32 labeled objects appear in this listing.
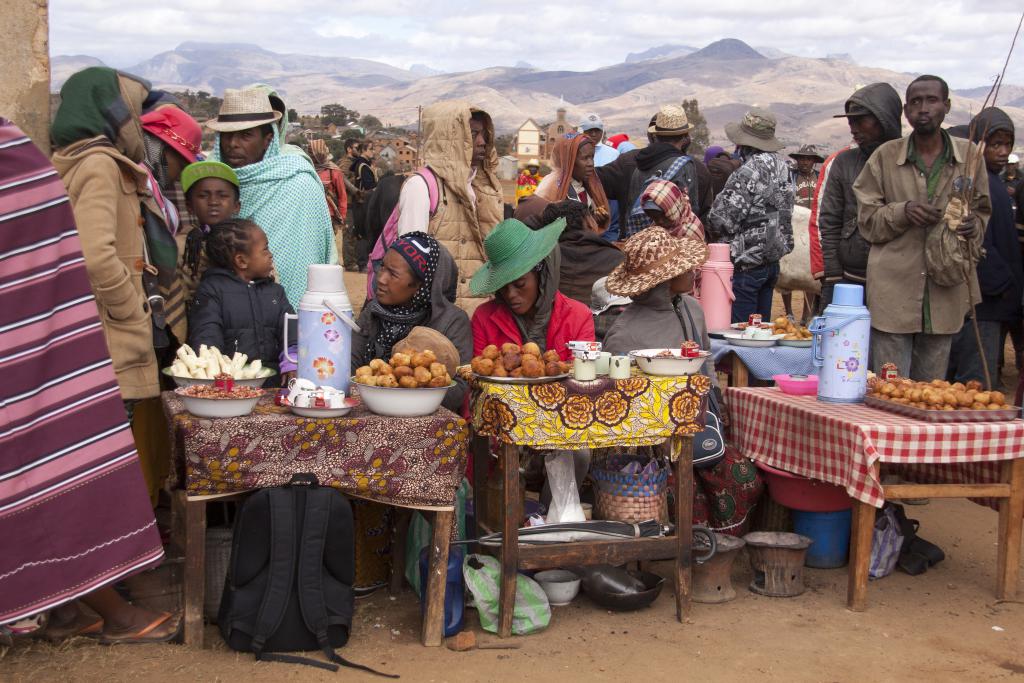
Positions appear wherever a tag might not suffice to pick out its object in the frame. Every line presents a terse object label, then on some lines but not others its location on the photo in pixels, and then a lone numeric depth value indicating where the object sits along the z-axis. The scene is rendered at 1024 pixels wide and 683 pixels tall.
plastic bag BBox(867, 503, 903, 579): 4.75
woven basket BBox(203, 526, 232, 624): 3.97
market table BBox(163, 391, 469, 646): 3.60
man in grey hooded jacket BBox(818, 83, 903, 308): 5.89
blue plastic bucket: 4.84
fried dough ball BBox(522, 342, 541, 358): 3.93
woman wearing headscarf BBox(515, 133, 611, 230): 7.52
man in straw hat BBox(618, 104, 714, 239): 7.33
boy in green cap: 4.67
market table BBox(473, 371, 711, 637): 3.89
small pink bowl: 4.89
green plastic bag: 4.05
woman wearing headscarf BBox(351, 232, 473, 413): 4.37
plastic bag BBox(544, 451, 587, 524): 4.34
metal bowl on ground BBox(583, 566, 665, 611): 4.23
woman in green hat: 4.54
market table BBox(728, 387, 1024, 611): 4.13
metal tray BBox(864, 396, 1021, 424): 4.22
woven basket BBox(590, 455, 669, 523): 4.41
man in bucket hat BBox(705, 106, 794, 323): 7.11
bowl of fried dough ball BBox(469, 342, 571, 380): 3.88
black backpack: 3.64
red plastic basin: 4.75
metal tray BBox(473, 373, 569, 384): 3.85
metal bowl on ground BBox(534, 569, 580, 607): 4.31
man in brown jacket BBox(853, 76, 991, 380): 5.26
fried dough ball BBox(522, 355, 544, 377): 3.87
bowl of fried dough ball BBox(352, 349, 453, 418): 3.69
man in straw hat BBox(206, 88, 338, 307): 4.98
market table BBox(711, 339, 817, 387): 5.70
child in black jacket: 4.41
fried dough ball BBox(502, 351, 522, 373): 3.91
